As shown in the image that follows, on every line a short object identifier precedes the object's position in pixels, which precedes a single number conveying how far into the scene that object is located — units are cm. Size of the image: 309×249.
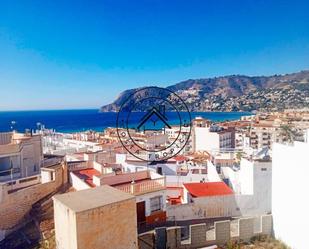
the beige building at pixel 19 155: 1758
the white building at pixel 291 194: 945
